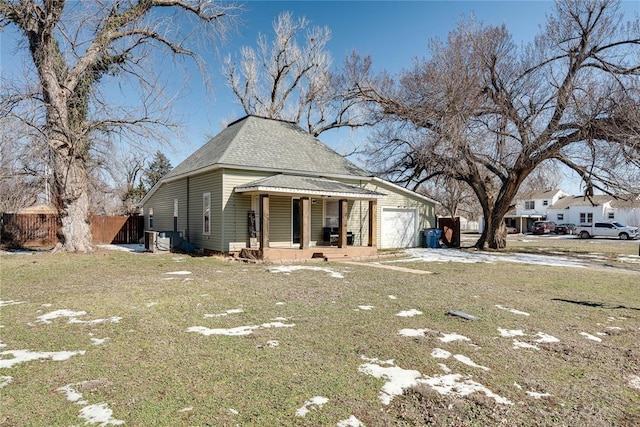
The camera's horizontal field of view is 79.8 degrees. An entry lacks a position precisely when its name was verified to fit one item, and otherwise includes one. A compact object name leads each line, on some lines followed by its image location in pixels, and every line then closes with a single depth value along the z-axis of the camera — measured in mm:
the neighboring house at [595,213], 41312
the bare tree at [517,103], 15031
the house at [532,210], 49406
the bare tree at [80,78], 12531
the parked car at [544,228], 40500
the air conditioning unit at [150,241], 15265
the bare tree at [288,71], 26562
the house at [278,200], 13688
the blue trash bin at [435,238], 19781
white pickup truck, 31953
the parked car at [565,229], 39875
